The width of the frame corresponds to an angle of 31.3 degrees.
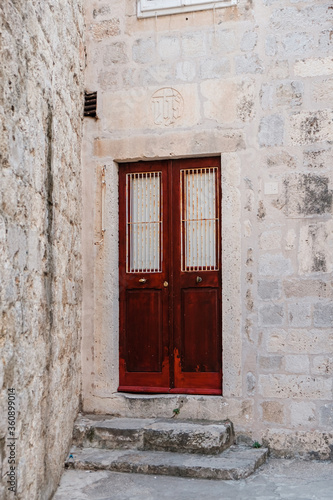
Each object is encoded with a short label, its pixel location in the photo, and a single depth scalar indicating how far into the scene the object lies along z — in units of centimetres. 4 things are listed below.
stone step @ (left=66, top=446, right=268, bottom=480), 388
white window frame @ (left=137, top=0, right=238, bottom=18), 473
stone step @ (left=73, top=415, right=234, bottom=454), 420
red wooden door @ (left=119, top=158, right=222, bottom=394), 471
